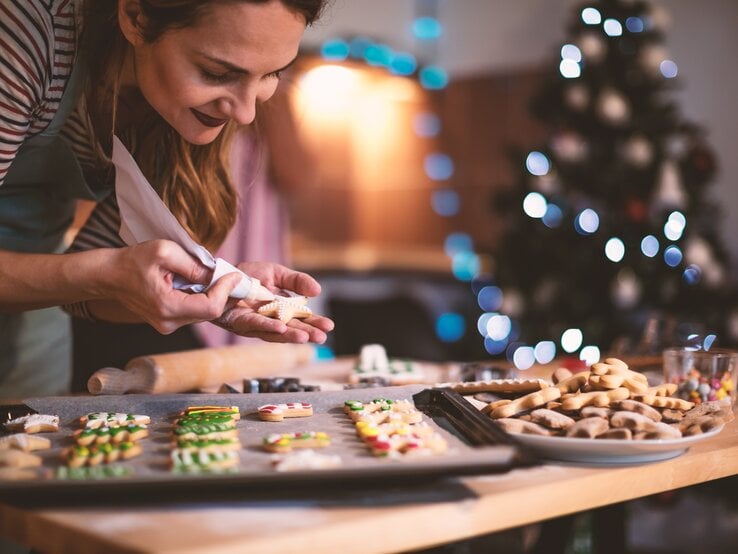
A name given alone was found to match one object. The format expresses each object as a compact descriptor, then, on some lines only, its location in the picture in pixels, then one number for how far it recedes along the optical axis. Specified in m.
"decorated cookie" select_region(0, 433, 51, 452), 0.93
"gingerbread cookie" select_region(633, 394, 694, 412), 1.11
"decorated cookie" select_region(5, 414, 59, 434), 1.01
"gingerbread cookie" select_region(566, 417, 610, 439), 0.97
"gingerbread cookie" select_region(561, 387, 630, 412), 1.06
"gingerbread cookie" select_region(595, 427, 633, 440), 0.96
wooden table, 0.72
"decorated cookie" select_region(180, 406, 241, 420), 1.08
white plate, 0.94
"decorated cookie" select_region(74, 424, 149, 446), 0.93
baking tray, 0.79
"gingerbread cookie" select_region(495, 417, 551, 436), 1.00
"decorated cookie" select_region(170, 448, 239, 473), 0.84
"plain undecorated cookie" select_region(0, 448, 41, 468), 0.86
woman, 1.05
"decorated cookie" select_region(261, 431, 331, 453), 0.92
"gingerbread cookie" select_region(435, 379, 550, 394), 1.18
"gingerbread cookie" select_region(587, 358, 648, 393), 1.12
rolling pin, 1.31
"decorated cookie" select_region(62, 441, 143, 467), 0.87
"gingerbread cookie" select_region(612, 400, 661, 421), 1.05
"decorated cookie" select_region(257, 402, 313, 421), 1.09
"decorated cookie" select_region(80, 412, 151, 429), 1.01
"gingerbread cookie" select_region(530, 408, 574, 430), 1.01
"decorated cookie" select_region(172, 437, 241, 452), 0.90
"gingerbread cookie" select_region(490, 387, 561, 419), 1.06
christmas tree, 3.94
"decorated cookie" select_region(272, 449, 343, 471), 0.84
